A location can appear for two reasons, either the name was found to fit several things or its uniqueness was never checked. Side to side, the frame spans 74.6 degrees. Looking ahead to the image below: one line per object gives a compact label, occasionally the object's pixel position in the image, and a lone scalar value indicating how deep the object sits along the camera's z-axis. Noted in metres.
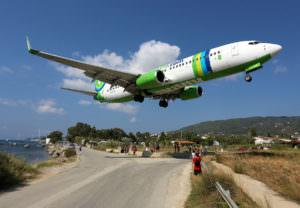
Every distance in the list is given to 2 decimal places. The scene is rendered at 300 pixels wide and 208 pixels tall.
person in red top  11.24
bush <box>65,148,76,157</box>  38.35
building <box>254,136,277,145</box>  109.41
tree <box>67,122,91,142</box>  166.35
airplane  17.19
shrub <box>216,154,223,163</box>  18.88
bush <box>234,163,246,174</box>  13.70
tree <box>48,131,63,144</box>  170.90
